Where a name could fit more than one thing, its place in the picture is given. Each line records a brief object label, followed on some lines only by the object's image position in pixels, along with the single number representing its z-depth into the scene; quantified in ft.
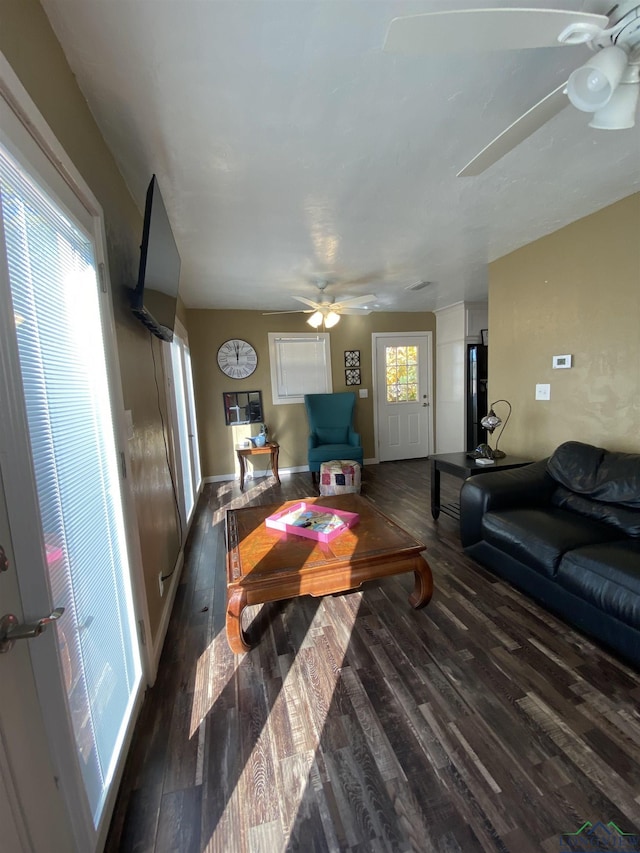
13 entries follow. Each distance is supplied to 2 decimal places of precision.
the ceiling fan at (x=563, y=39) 2.72
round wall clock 15.58
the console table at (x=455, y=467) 8.70
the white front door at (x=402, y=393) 17.48
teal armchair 14.93
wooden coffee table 5.19
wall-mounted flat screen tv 4.55
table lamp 9.32
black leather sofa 5.07
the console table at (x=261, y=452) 14.76
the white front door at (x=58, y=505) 2.30
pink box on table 6.30
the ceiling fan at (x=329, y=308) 11.46
